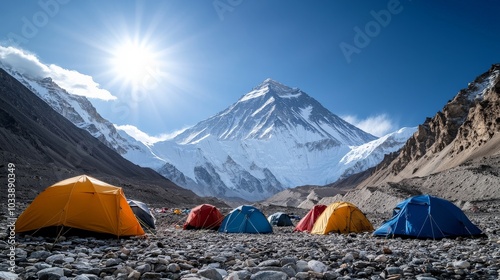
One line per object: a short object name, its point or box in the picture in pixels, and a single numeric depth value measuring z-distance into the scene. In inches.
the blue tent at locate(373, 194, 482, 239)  516.4
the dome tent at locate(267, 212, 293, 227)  1053.8
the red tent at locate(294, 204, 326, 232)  796.8
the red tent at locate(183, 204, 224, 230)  809.5
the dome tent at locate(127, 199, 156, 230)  669.9
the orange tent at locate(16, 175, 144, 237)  418.6
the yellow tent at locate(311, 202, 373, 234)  679.1
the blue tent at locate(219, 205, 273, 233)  711.9
